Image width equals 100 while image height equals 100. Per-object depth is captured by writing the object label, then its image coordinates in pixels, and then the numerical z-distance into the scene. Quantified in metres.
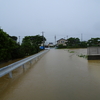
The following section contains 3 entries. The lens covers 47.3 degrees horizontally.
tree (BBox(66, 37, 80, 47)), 71.49
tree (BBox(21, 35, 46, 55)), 23.05
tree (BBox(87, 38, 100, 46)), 62.87
